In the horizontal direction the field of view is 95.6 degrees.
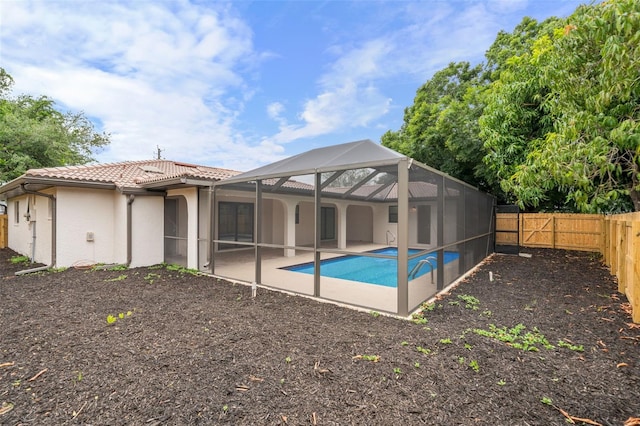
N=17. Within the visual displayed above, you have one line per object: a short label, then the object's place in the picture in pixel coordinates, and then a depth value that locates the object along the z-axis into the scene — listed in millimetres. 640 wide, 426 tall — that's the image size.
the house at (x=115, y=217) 8000
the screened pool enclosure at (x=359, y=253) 4922
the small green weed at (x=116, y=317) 4165
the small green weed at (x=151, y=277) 7035
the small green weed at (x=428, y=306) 4809
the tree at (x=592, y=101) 3338
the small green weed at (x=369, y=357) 3105
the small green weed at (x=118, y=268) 8268
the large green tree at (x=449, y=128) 12039
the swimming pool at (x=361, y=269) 6935
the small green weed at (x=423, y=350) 3252
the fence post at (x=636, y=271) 4098
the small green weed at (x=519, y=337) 3449
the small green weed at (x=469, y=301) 4996
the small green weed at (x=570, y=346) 3353
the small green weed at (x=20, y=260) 9516
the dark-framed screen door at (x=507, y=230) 11297
